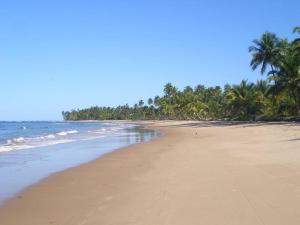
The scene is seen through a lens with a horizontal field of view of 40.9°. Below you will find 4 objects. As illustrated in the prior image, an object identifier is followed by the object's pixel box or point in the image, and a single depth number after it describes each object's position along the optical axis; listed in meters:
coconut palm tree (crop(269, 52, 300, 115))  44.62
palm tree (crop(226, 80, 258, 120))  65.06
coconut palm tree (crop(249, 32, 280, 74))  53.69
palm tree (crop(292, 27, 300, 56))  41.35
